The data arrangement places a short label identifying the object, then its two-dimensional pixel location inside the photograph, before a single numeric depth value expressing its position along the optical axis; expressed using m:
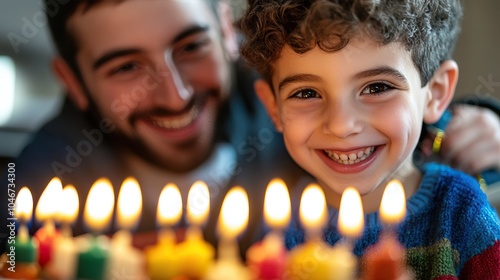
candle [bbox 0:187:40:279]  0.94
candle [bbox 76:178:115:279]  0.85
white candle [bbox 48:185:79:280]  0.94
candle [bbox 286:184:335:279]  0.84
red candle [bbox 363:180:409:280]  0.81
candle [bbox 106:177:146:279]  0.90
